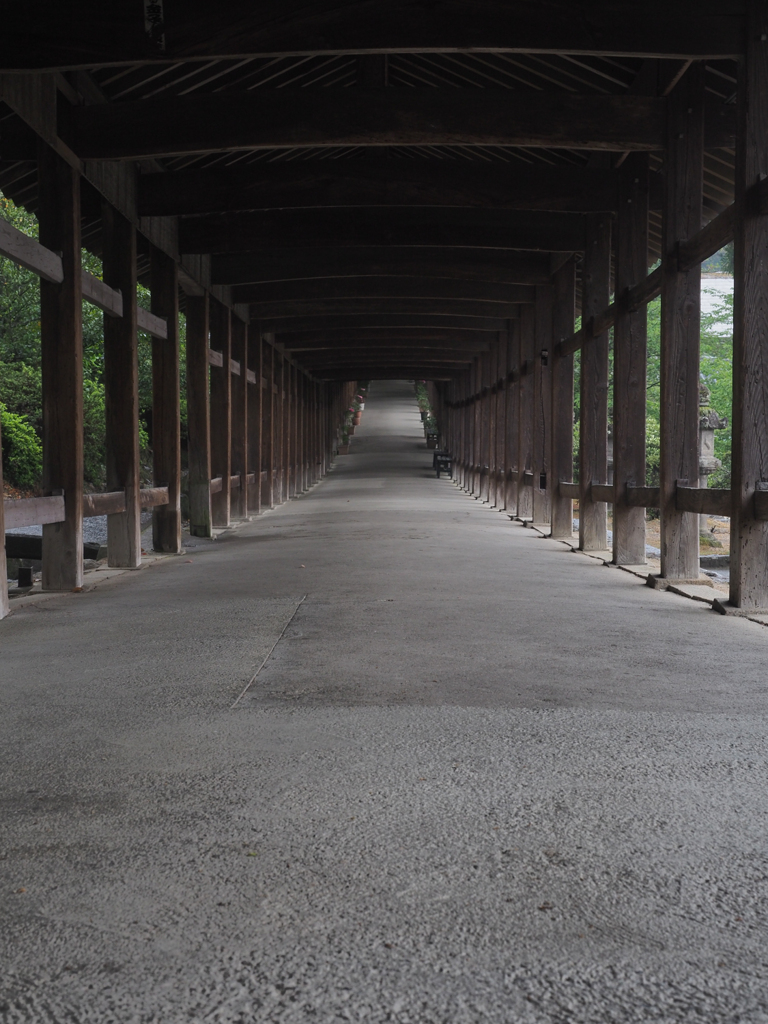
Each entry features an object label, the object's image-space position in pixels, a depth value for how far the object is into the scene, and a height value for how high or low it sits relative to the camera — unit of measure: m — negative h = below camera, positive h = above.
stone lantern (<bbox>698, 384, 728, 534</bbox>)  21.45 +0.25
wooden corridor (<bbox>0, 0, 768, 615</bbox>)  6.10 +2.32
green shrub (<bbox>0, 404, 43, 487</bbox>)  19.41 -0.17
